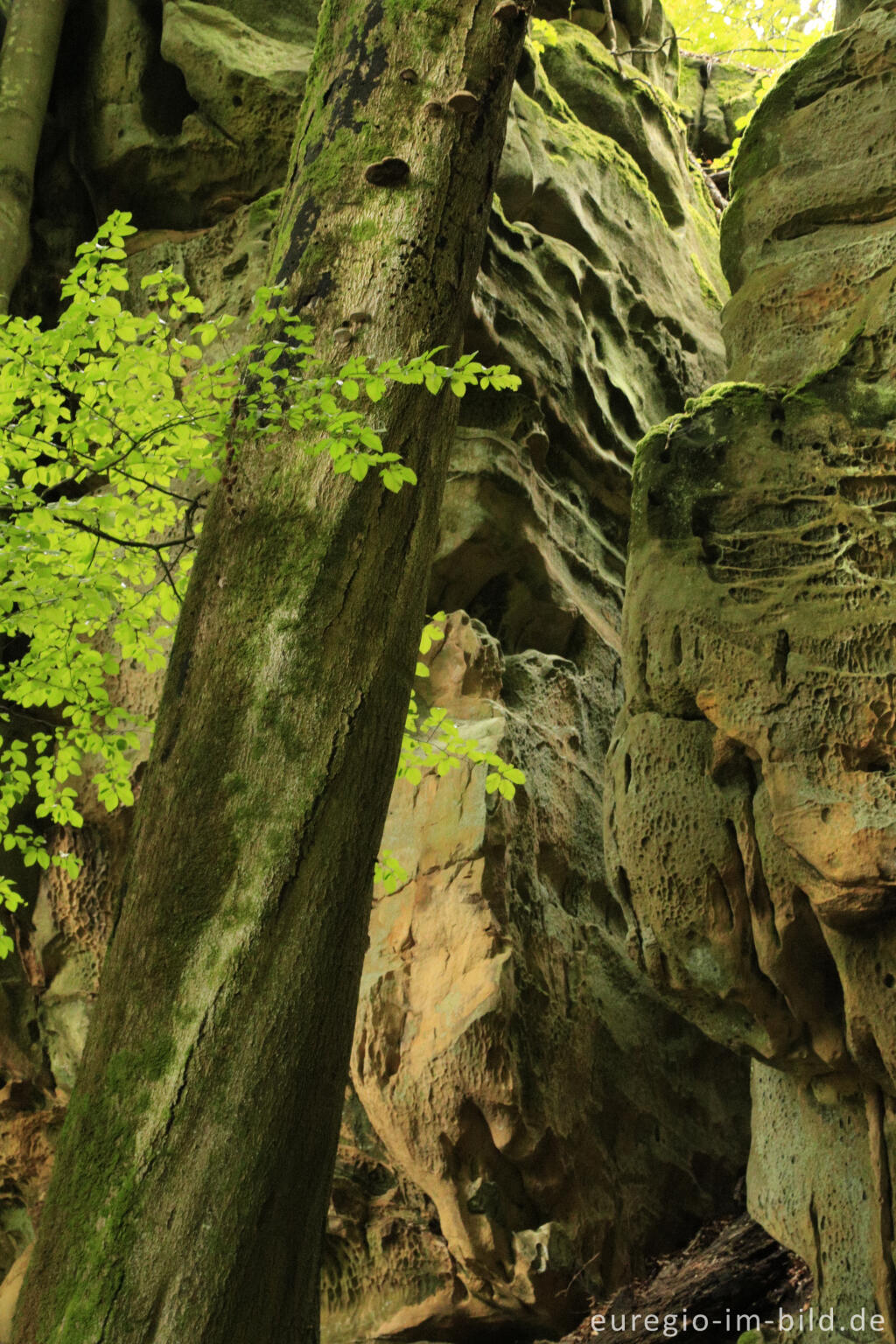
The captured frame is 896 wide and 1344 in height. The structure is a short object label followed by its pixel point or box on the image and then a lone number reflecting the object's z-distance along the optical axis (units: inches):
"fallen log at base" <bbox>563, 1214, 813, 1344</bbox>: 233.6
